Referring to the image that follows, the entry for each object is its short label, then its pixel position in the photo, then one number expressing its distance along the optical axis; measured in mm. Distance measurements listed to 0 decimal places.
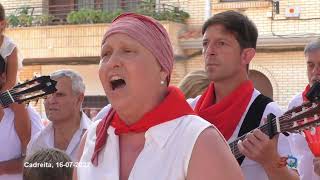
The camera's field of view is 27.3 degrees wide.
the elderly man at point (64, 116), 4480
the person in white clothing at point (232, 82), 3170
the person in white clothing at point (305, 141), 3723
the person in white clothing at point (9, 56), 4457
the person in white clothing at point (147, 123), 2014
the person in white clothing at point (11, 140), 4395
